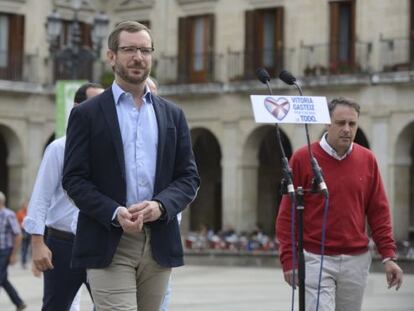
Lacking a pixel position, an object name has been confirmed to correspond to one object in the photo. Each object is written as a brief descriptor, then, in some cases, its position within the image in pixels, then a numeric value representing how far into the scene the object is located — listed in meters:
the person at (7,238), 28.02
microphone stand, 12.47
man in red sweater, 13.51
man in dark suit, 10.61
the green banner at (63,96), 46.99
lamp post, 54.59
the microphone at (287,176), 12.57
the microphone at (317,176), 12.62
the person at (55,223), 14.10
